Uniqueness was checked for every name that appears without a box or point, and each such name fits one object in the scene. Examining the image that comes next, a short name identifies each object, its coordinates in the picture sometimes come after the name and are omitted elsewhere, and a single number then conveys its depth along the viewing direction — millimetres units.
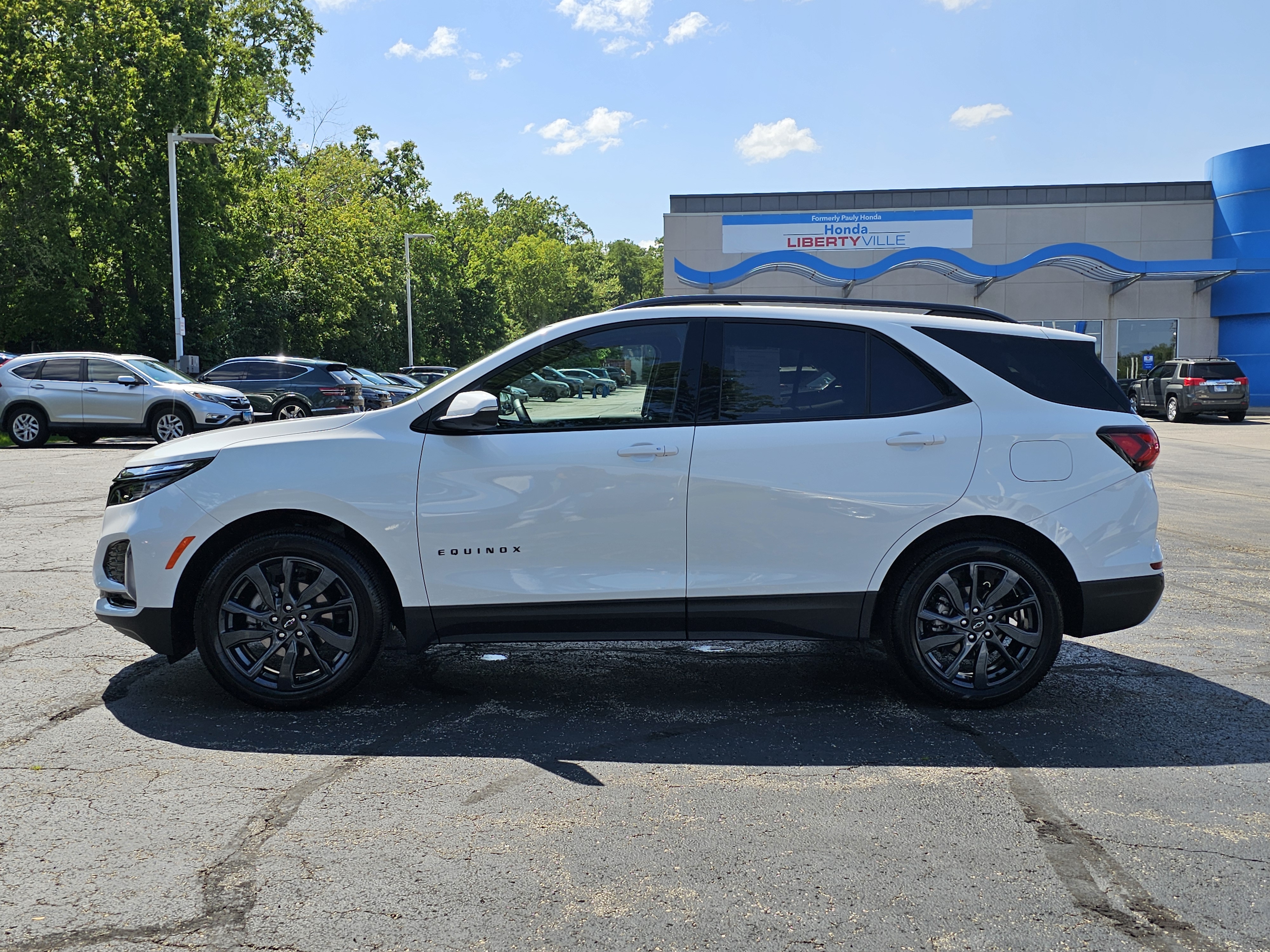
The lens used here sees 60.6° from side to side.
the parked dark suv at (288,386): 23969
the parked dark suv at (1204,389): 29000
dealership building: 40562
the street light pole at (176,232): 27422
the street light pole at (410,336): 47938
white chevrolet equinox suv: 4672
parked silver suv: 19422
